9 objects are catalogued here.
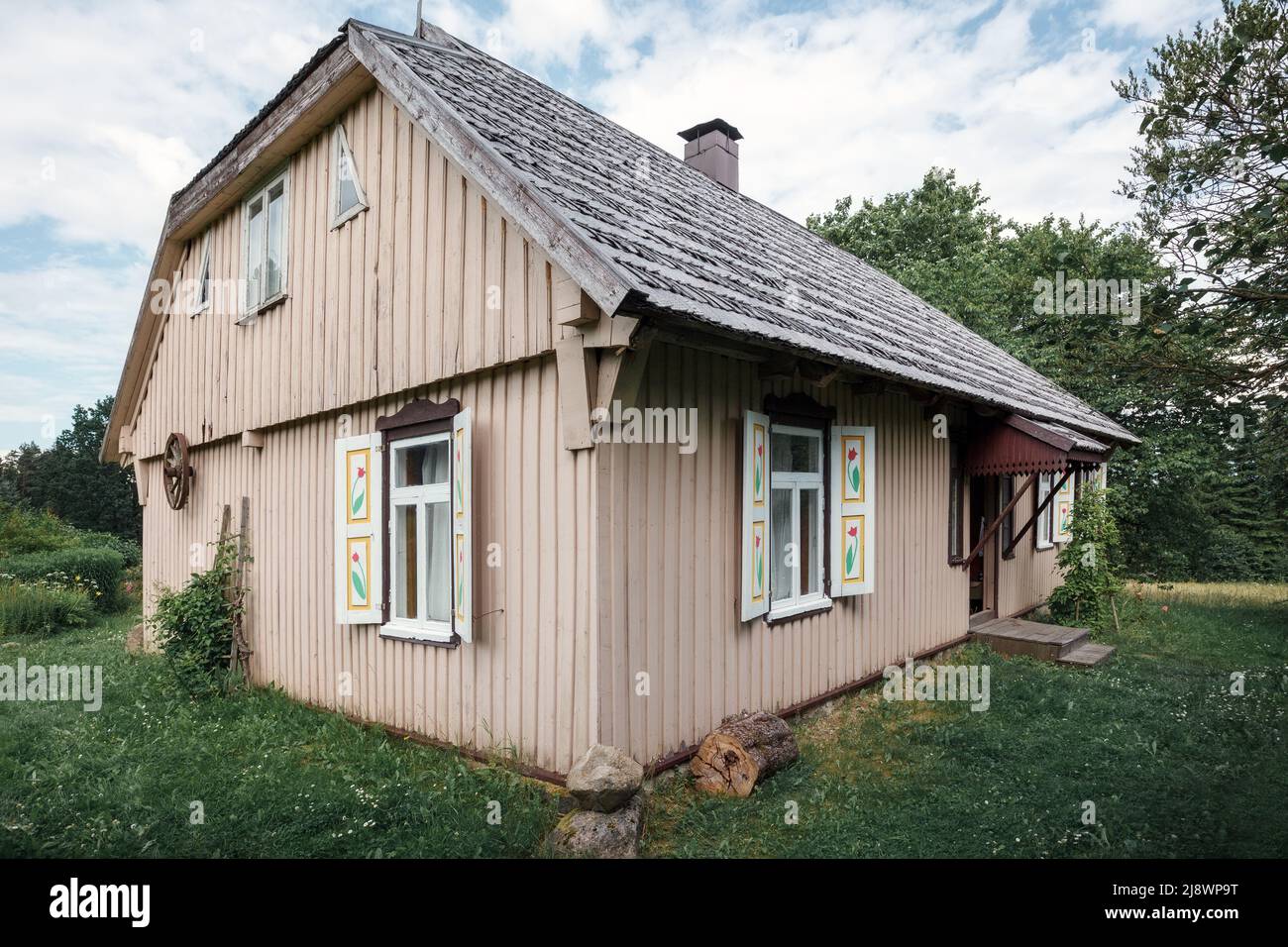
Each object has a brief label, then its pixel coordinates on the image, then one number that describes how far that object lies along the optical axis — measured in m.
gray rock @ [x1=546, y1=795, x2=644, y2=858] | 3.82
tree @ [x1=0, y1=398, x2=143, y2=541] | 25.97
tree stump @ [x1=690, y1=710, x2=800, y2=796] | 4.65
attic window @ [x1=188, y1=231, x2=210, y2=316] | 8.87
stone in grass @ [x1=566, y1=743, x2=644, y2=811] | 3.91
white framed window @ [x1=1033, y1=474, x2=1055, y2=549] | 11.67
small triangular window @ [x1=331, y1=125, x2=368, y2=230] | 6.24
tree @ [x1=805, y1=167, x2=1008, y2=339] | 24.73
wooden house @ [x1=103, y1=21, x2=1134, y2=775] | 4.43
